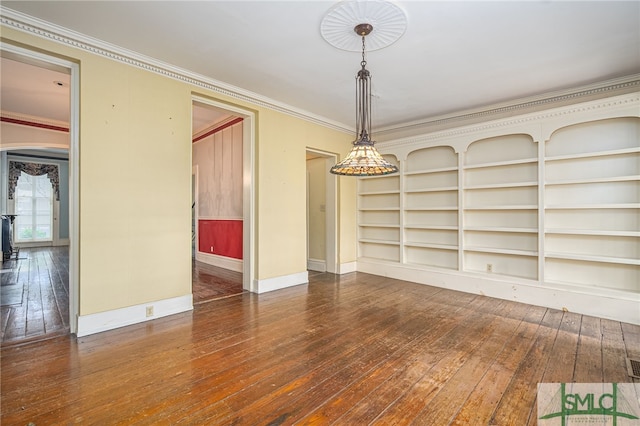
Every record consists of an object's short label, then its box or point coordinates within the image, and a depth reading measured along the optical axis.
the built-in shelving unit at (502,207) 4.03
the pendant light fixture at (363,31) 2.28
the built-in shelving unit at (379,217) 5.46
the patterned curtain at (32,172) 9.00
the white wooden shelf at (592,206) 3.22
